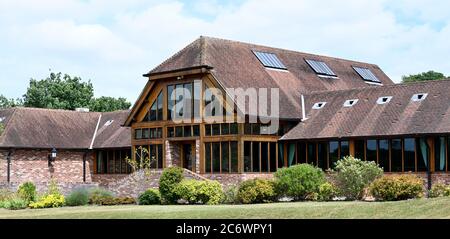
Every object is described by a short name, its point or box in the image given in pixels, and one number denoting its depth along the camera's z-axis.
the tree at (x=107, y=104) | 67.38
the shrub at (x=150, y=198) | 36.72
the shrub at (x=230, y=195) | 35.18
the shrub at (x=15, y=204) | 36.22
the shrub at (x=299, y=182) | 34.03
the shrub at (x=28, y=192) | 37.72
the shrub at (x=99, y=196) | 37.38
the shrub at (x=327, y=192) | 33.84
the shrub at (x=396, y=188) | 30.84
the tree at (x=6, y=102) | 71.69
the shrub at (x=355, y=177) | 33.44
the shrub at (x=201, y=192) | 35.62
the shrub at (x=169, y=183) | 36.53
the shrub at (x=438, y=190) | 32.59
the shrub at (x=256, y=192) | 33.88
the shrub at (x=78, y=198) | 37.59
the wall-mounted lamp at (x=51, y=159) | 49.00
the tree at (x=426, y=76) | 69.43
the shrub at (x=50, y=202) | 36.59
